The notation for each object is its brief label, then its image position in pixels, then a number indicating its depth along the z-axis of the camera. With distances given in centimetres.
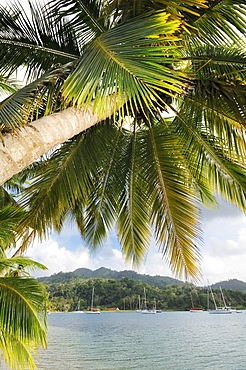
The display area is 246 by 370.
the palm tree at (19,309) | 491
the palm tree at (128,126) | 260
